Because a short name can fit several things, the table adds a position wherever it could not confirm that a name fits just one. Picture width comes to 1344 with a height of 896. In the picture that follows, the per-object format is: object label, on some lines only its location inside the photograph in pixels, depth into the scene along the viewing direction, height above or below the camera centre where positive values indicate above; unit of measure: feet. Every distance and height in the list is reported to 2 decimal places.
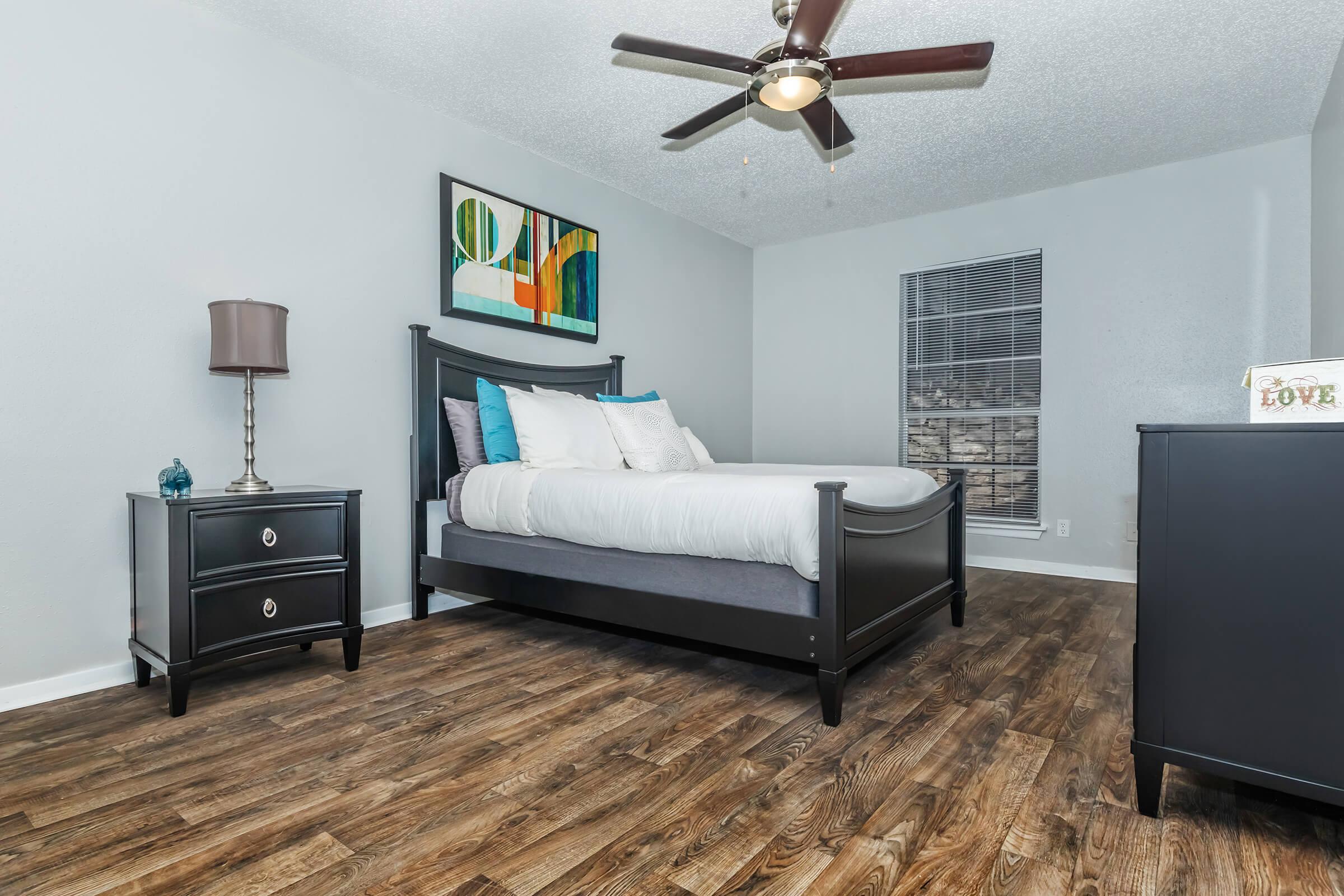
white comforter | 7.22 -0.83
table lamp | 7.82 +1.07
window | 15.20 +1.34
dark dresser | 4.40 -1.12
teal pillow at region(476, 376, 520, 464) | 10.84 +0.17
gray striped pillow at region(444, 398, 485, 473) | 10.93 +0.03
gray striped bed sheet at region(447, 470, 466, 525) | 10.72 -0.98
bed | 6.99 -1.70
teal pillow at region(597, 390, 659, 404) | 11.96 +0.67
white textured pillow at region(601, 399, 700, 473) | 10.98 -0.04
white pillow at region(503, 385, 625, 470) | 10.23 +0.05
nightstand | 7.08 -1.54
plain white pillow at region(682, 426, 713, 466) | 12.85 -0.26
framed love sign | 4.50 +0.32
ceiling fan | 7.00 +3.90
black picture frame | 11.30 +3.10
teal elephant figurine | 7.25 -0.49
